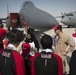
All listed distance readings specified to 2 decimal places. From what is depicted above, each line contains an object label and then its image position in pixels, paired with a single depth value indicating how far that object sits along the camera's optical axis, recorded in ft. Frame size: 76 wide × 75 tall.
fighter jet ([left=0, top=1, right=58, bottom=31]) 18.77
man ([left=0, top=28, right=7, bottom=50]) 5.73
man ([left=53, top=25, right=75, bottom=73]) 9.04
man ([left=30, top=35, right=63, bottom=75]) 5.05
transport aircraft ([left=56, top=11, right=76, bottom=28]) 42.10
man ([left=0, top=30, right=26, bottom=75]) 4.94
